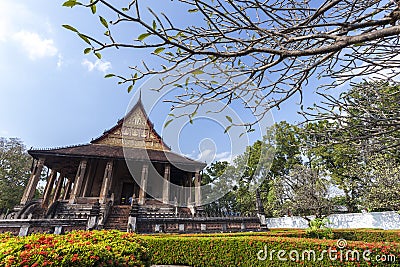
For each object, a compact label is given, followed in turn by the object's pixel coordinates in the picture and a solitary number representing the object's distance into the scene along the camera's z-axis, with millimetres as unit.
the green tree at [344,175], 15711
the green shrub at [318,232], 8641
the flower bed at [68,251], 2002
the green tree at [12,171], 20875
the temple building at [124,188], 9953
